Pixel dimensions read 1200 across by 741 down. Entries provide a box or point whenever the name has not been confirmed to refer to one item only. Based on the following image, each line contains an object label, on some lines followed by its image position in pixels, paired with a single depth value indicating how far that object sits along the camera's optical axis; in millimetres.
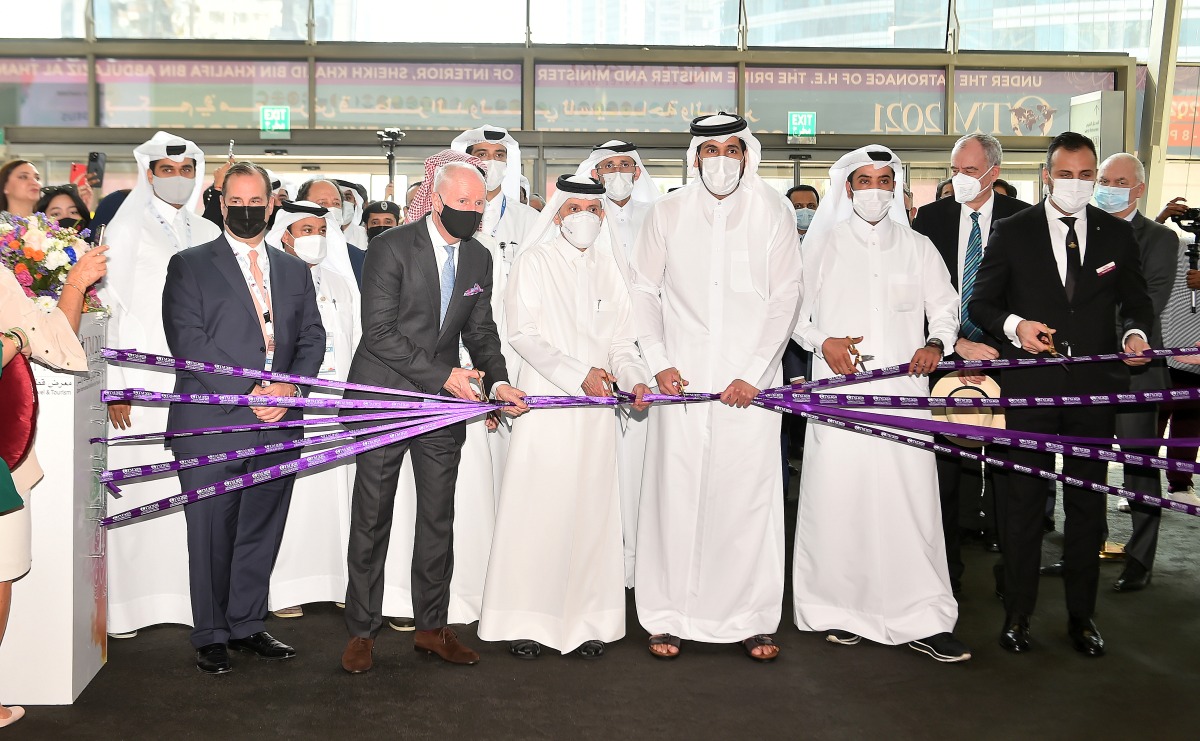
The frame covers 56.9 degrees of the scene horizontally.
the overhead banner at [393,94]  11523
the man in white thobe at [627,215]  5551
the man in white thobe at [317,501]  4949
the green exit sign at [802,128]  11695
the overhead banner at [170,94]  11344
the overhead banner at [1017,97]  11977
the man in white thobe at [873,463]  4461
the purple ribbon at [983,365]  4219
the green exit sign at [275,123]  11266
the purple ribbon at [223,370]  3963
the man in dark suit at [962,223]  5250
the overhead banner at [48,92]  11312
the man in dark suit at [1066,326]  4359
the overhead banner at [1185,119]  12188
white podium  3768
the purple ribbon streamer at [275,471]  4059
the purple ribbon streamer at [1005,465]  3889
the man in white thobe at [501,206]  5105
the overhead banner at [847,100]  11875
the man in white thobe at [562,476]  4324
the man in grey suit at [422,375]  4137
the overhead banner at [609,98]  11711
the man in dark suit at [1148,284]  5438
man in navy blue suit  4164
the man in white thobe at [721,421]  4410
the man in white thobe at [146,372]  4668
